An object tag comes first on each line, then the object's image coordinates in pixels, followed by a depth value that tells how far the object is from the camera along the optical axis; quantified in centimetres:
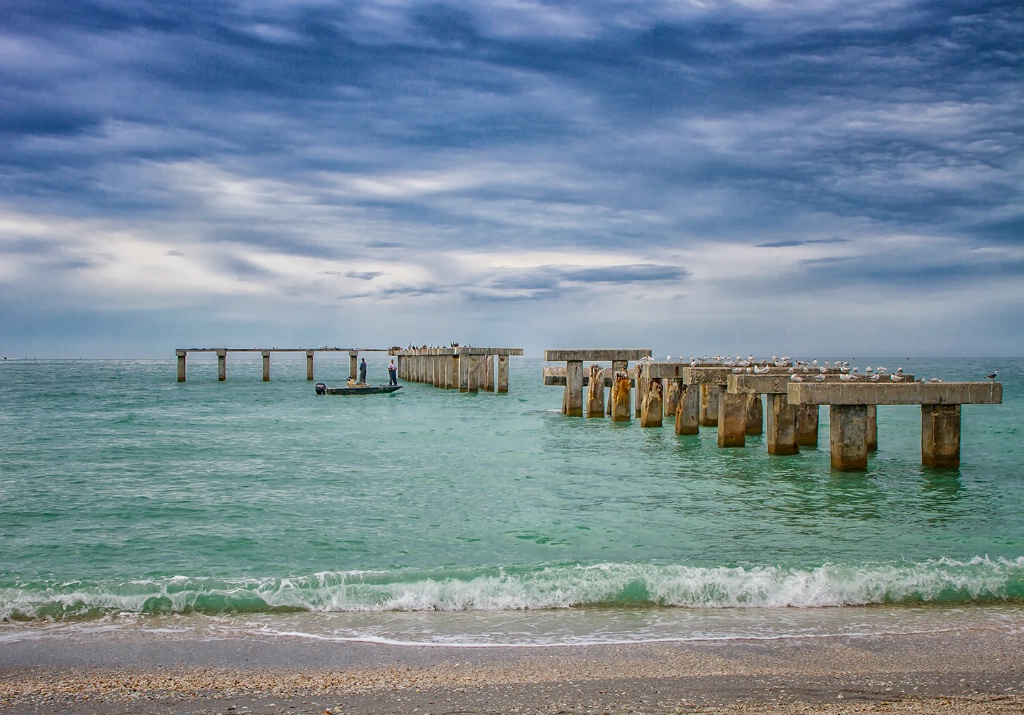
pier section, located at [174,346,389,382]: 7344
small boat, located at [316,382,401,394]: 4878
